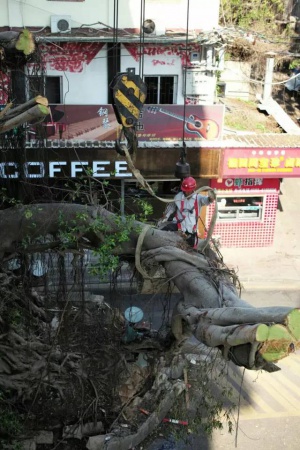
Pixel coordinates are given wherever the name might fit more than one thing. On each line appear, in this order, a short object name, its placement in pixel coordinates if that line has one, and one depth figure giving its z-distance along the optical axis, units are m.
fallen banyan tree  5.37
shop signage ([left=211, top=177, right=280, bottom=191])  17.45
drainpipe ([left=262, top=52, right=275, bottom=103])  18.59
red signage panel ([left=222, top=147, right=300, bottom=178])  16.23
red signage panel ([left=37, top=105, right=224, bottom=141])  15.18
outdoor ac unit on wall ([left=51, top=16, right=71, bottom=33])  14.86
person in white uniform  8.09
